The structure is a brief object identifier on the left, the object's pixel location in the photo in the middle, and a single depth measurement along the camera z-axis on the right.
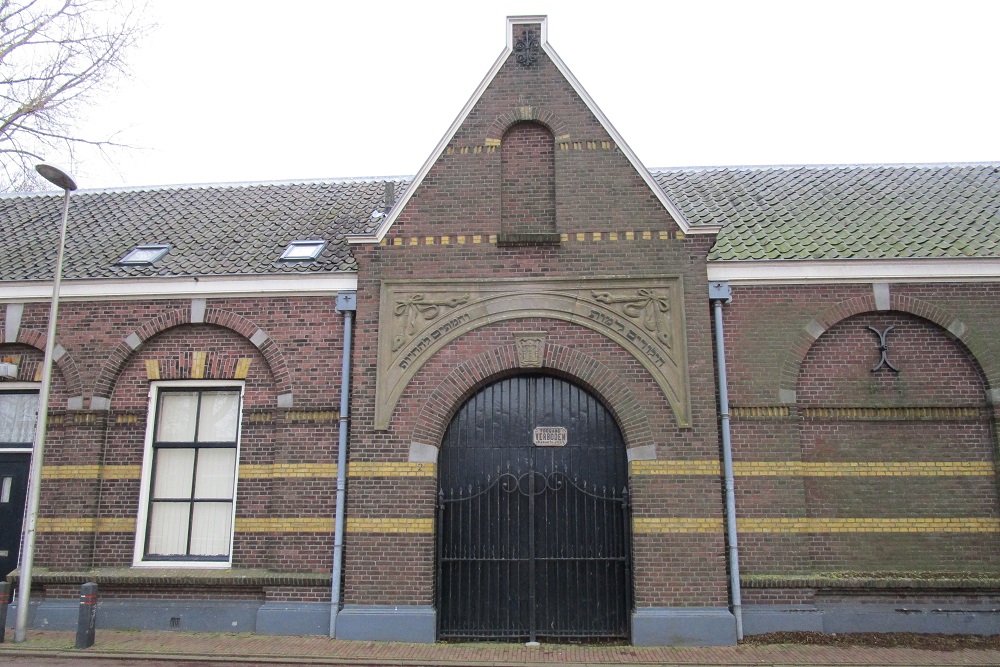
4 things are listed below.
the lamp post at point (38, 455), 9.82
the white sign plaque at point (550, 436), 10.50
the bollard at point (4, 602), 9.68
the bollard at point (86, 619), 9.46
